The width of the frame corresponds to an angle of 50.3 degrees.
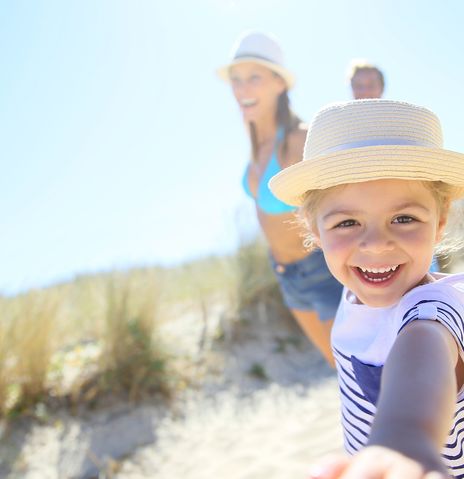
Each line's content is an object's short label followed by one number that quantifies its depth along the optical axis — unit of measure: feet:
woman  8.95
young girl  3.40
